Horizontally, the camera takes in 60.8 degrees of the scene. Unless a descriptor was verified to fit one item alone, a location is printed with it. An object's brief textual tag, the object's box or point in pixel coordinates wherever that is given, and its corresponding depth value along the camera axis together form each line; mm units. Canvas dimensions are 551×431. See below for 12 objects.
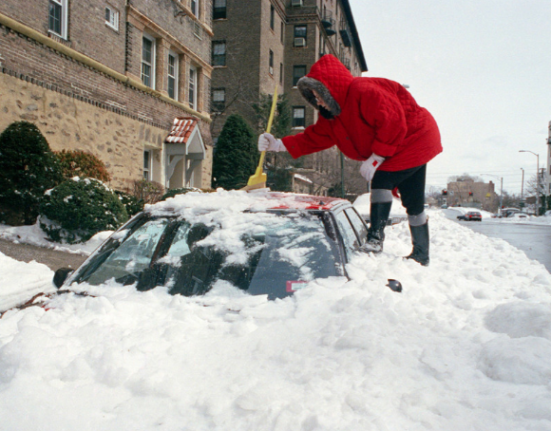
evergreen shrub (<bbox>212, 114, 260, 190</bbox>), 22922
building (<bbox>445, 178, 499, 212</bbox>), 136988
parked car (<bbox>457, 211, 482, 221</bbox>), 47472
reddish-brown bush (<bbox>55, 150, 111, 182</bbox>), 10477
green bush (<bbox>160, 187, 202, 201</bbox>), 10526
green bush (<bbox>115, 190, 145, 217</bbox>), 11469
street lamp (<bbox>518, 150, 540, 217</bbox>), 56841
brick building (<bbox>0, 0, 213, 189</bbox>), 10078
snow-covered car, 2760
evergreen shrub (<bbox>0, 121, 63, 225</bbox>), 8773
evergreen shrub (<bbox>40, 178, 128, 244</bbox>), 8492
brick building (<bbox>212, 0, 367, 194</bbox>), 28422
